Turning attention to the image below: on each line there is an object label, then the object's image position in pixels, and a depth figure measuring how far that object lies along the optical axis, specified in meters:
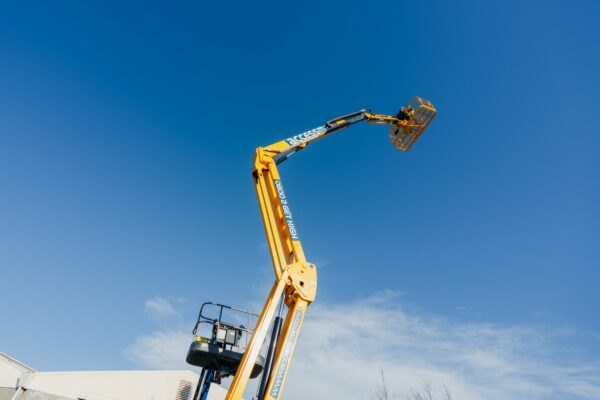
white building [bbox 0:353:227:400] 15.50
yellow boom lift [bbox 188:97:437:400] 5.51
